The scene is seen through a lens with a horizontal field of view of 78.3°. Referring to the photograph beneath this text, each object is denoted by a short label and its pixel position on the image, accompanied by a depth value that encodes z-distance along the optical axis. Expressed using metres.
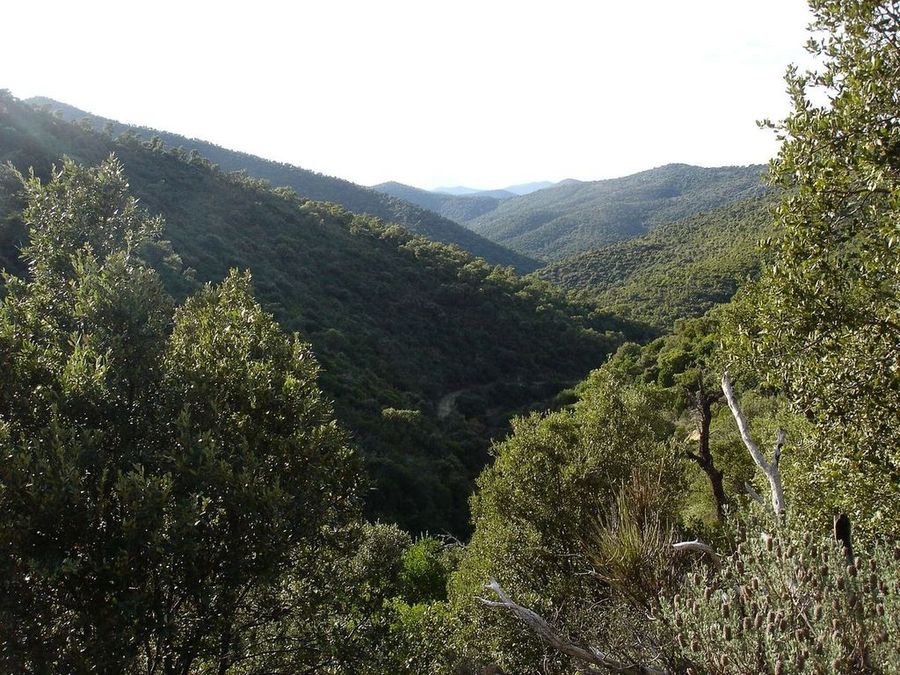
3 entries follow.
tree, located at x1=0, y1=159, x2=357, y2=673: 4.12
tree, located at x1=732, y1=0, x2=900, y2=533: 4.42
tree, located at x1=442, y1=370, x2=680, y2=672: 8.89
